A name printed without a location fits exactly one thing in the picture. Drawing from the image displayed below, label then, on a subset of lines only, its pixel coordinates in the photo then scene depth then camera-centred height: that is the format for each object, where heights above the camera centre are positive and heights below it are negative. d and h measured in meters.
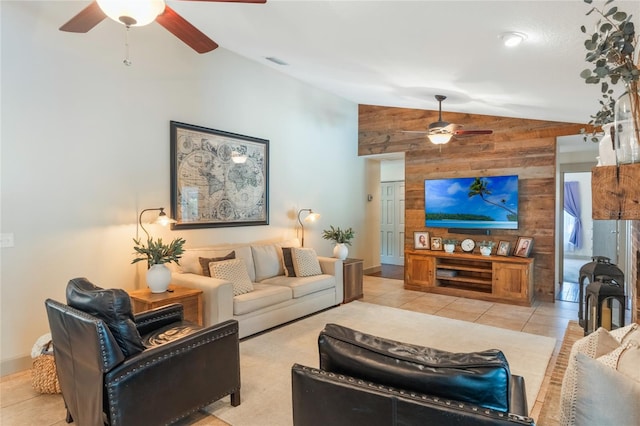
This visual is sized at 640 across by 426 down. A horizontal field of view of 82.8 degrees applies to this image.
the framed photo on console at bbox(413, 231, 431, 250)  6.30 -0.61
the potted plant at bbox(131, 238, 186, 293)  3.45 -0.53
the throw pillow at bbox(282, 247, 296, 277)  4.90 -0.76
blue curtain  9.33 -0.04
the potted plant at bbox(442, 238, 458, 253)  5.90 -0.64
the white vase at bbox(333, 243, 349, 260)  5.45 -0.69
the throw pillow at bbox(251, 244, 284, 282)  4.72 -0.73
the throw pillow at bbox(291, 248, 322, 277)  4.86 -0.77
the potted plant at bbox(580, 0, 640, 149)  1.05 +0.44
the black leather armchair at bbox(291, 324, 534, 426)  1.13 -0.61
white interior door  8.59 -0.41
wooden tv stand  5.16 -1.09
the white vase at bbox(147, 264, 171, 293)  3.45 -0.68
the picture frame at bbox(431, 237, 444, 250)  6.15 -0.65
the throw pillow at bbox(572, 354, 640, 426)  1.05 -0.57
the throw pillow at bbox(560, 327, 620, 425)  1.16 -0.55
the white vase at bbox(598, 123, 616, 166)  1.38 +0.22
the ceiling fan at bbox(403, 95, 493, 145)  4.77 +1.02
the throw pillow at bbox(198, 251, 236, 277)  4.02 -0.62
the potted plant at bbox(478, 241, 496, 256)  5.57 -0.64
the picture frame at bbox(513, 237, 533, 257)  5.33 -0.61
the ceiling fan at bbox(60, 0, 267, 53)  1.84 +1.19
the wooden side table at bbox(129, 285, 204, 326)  3.25 -0.86
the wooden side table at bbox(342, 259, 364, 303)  5.29 -1.08
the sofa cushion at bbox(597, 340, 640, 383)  1.12 -0.51
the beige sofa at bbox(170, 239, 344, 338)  3.60 -0.95
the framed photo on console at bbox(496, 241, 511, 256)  5.51 -0.65
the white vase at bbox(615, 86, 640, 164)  1.07 +0.23
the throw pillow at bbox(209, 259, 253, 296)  3.92 -0.74
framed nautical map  4.29 +0.37
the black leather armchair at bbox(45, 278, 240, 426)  1.92 -0.92
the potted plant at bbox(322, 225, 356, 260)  5.46 -0.53
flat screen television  5.53 +0.06
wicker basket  2.71 -1.26
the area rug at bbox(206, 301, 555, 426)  2.56 -1.41
